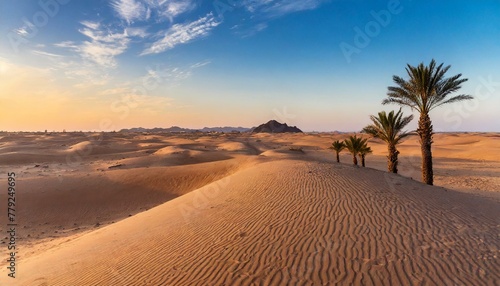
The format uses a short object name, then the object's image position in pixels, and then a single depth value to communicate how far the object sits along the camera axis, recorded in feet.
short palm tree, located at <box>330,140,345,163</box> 89.58
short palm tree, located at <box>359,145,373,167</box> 77.87
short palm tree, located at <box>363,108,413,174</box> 62.80
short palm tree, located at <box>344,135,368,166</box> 77.85
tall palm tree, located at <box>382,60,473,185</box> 51.72
